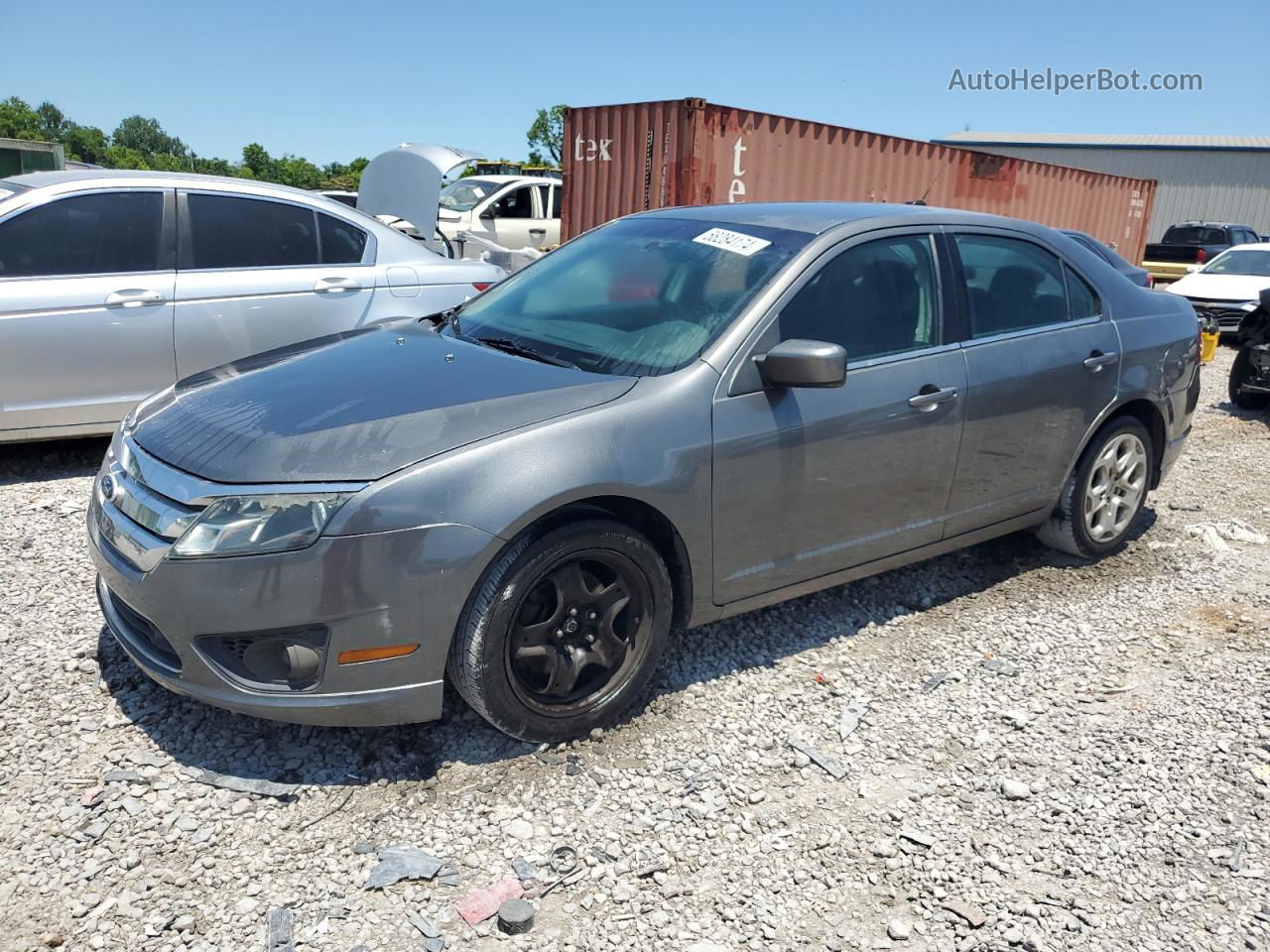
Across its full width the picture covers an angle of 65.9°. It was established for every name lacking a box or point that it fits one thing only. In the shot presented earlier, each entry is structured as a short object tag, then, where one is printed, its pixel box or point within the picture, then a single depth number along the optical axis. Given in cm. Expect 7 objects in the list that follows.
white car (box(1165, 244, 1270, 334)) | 1388
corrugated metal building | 4131
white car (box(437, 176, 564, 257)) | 1496
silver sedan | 509
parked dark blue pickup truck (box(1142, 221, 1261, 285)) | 2136
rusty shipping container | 1069
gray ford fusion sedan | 264
